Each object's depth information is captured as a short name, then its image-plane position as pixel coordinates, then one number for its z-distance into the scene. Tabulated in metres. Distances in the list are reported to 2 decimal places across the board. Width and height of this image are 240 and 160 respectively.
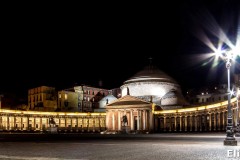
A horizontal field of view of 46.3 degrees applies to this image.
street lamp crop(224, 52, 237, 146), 23.18
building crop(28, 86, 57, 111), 108.20
